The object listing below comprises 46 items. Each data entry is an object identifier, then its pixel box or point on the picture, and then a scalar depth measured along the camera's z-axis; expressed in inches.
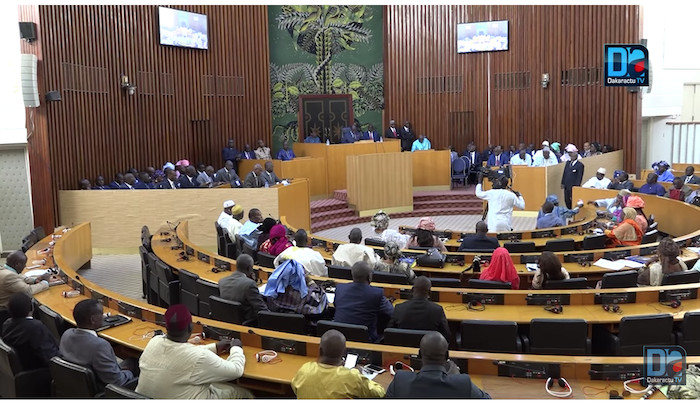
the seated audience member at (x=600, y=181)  486.9
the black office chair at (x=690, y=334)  198.1
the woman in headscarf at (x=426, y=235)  301.1
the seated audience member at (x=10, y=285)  224.4
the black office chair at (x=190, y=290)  258.5
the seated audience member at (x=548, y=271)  235.9
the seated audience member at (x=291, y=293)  215.5
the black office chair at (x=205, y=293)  243.9
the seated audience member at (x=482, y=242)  298.5
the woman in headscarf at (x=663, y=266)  240.4
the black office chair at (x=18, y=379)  180.9
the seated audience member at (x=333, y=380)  141.6
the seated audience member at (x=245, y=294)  217.5
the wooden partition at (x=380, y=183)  546.9
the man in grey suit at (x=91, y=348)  168.6
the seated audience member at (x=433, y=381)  134.3
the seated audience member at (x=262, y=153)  615.2
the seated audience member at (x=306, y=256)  261.0
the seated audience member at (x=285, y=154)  589.9
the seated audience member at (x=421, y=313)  193.9
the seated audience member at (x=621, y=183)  466.0
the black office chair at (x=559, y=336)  190.9
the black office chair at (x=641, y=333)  190.1
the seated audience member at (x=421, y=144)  653.9
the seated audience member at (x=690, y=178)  487.5
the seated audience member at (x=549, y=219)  367.9
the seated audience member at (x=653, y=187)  459.2
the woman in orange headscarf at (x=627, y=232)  329.4
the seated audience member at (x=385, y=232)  311.0
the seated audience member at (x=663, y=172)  515.5
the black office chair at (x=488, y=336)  189.5
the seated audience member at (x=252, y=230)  334.6
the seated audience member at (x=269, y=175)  488.4
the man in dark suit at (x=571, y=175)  537.6
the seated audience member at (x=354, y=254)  267.4
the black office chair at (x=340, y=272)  257.9
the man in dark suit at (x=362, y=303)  206.2
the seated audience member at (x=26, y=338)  187.2
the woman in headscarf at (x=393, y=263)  255.3
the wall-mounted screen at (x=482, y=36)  683.4
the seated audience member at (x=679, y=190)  438.6
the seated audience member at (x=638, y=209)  347.3
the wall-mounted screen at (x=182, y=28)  566.9
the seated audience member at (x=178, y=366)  152.2
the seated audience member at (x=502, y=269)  250.7
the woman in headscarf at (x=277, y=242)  296.7
